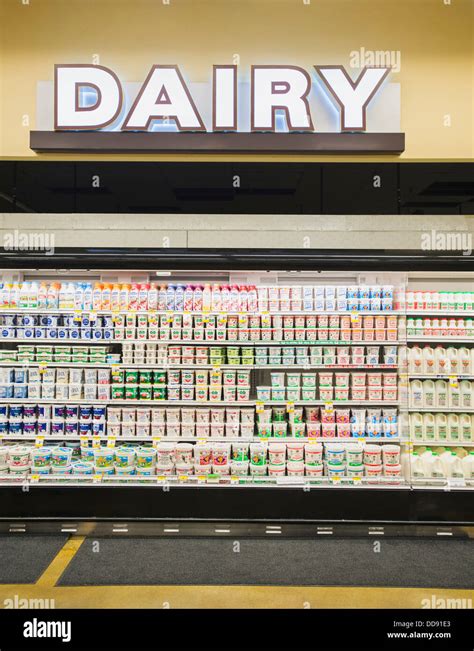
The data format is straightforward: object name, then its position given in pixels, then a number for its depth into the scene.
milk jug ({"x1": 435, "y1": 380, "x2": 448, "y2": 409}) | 4.11
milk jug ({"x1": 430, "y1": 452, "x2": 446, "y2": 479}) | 3.90
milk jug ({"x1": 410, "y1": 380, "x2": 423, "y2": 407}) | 4.12
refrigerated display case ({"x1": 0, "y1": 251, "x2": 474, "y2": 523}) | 4.05
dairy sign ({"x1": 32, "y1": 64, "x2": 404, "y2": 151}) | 3.24
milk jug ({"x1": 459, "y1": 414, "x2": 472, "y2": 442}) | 4.13
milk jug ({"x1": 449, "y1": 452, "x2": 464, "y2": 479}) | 3.91
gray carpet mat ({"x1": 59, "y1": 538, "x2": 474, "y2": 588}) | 3.11
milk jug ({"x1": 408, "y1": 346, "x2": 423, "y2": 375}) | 4.10
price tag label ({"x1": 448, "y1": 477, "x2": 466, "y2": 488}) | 3.76
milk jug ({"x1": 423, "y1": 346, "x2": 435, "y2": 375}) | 4.11
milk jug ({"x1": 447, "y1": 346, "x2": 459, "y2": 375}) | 4.11
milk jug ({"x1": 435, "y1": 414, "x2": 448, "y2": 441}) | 4.13
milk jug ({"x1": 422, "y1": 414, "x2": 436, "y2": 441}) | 4.14
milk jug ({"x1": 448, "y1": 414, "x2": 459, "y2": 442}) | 4.13
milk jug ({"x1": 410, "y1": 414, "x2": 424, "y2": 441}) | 4.15
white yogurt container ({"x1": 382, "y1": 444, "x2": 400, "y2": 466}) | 3.95
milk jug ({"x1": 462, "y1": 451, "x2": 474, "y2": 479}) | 3.92
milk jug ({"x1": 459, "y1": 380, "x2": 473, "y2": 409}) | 4.12
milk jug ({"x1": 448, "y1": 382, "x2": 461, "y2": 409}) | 4.11
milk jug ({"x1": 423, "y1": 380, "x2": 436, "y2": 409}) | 4.12
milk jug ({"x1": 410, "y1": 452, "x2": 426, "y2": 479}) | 3.92
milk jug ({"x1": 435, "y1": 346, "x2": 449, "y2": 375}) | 4.09
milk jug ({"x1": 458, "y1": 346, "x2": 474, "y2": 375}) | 4.12
